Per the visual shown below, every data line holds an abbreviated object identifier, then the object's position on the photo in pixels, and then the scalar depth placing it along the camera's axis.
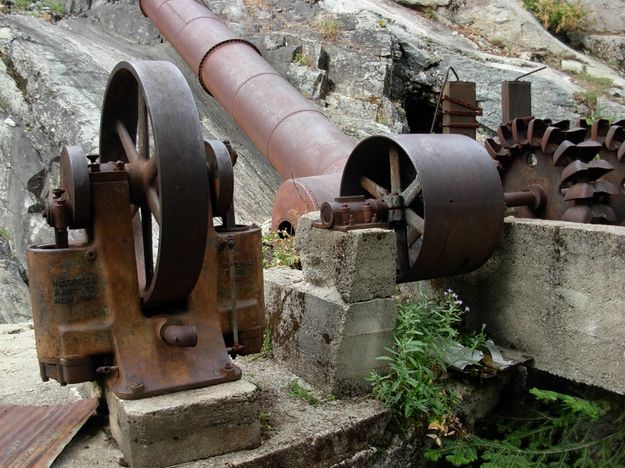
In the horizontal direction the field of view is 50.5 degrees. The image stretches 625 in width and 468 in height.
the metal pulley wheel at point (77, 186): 2.45
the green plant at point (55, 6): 11.20
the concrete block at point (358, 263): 3.07
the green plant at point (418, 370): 3.07
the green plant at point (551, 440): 3.10
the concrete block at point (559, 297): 2.99
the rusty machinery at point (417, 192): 3.12
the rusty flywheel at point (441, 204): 3.09
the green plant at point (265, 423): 2.78
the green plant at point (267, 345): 3.65
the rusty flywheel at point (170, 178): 2.35
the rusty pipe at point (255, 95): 6.15
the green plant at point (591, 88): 9.66
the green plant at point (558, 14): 11.39
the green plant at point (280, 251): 4.52
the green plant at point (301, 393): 3.09
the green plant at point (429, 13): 11.65
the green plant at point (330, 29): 10.05
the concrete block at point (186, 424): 2.39
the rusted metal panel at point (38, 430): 2.52
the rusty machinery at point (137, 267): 2.39
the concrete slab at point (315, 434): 2.61
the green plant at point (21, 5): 10.60
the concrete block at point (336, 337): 3.08
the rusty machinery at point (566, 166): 3.75
